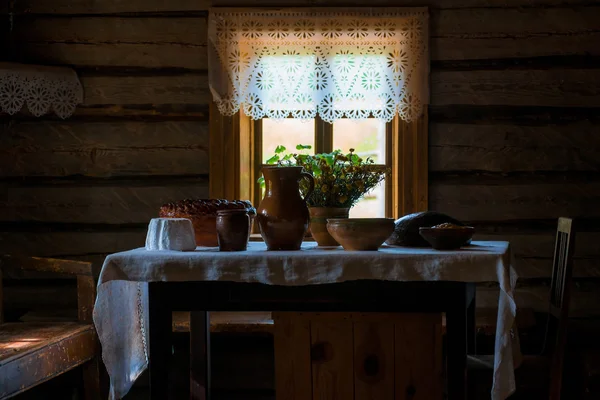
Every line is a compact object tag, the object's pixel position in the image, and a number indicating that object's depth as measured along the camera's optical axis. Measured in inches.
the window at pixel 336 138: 185.5
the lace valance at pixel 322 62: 174.4
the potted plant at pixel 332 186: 122.3
